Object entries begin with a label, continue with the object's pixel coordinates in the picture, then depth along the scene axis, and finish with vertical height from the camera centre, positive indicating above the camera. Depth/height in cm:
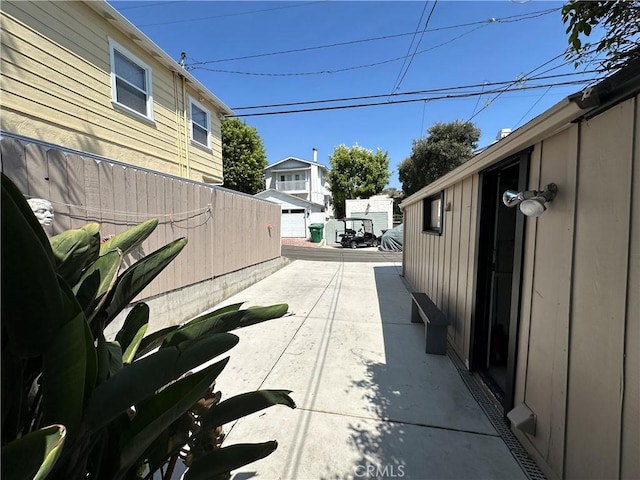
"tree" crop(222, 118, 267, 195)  1944 +461
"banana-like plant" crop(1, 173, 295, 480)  55 -36
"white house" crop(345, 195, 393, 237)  2086 +86
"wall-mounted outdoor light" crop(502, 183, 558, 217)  184 +19
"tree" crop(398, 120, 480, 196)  1739 +473
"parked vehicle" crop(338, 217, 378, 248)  1677 -76
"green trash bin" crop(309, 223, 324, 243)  1780 -45
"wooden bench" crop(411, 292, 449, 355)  347 -127
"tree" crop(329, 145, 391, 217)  2561 +463
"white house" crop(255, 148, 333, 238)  2031 +298
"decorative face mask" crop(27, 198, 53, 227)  242 +7
